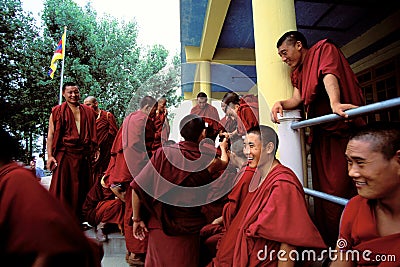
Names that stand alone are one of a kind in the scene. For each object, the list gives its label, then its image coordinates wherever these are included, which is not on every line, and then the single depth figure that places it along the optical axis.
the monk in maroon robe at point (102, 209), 3.48
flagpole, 12.53
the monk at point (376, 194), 1.09
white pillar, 2.21
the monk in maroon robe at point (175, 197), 2.22
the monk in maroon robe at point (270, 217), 1.50
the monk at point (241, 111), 3.78
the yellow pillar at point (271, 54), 2.43
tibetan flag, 12.09
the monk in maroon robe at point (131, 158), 2.96
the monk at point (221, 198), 2.22
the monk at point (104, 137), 4.91
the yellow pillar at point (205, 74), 7.94
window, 4.77
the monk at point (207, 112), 4.67
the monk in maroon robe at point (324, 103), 1.88
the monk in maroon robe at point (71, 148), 3.71
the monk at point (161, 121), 4.32
